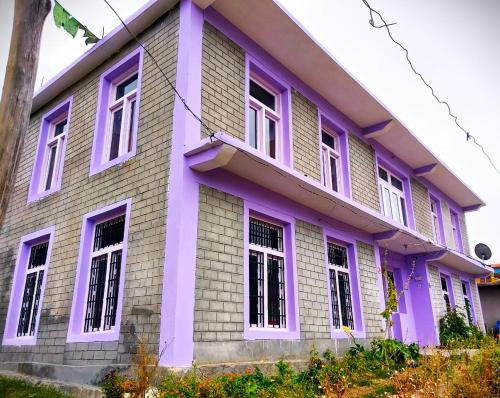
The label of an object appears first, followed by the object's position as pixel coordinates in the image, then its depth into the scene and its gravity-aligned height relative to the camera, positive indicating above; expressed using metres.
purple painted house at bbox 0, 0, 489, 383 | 5.77 +2.36
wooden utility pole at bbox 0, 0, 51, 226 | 3.70 +2.31
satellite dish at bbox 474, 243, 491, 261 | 16.36 +3.55
